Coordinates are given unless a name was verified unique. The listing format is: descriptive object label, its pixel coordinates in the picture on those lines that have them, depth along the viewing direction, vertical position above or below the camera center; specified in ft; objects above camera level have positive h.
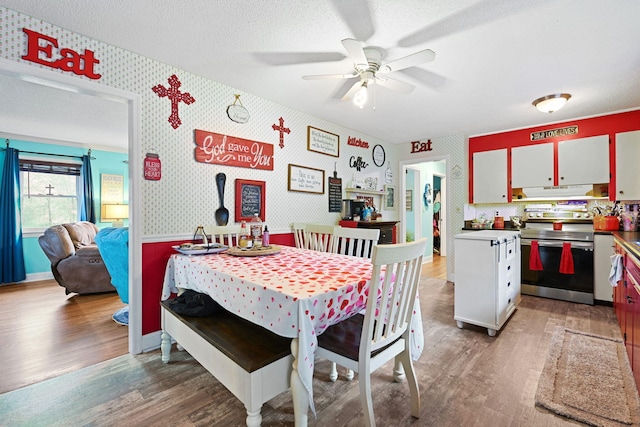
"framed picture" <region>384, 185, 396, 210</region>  16.81 +0.81
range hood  12.18 +0.78
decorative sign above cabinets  12.62 +3.54
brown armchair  12.15 -2.27
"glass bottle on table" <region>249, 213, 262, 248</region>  7.89 -0.62
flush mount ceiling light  9.87 +3.84
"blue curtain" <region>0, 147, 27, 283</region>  14.46 -0.64
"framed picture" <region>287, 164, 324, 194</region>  11.54 +1.35
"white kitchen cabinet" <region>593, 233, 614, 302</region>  10.80 -2.21
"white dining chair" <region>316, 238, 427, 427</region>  4.06 -2.05
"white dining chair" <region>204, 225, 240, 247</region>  8.63 -0.69
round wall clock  16.12 +3.23
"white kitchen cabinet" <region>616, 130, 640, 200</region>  11.20 +1.78
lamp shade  17.92 +0.07
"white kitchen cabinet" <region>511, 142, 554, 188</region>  13.03 +2.09
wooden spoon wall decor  9.21 +0.24
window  15.76 +1.19
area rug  5.18 -3.77
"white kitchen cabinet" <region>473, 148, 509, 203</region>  14.19 +1.71
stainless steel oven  11.13 -1.92
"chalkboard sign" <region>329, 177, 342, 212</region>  13.37 +0.79
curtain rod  15.39 +3.37
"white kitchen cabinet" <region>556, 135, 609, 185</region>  11.85 +2.11
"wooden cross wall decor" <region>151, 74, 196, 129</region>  8.13 +3.42
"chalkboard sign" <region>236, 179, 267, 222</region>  9.75 +0.43
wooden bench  4.14 -2.34
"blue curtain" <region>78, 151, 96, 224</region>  17.17 +1.19
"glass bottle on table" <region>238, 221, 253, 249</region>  7.72 -0.78
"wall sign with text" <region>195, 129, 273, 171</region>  8.85 +2.06
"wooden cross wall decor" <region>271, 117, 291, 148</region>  11.05 +3.24
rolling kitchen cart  8.37 -2.18
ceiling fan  6.12 +3.50
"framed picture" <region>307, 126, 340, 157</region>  12.34 +3.18
